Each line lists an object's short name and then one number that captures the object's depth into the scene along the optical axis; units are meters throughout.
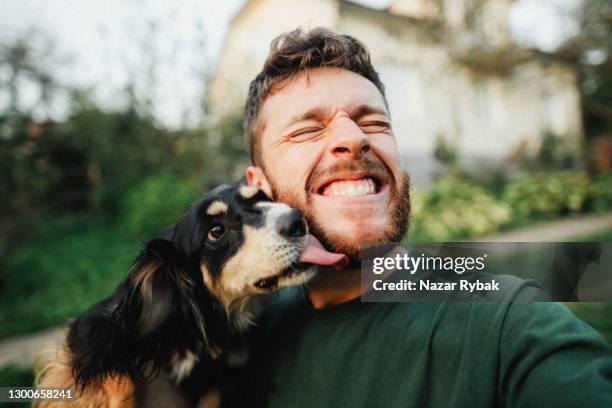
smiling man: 0.36
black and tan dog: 0.49
